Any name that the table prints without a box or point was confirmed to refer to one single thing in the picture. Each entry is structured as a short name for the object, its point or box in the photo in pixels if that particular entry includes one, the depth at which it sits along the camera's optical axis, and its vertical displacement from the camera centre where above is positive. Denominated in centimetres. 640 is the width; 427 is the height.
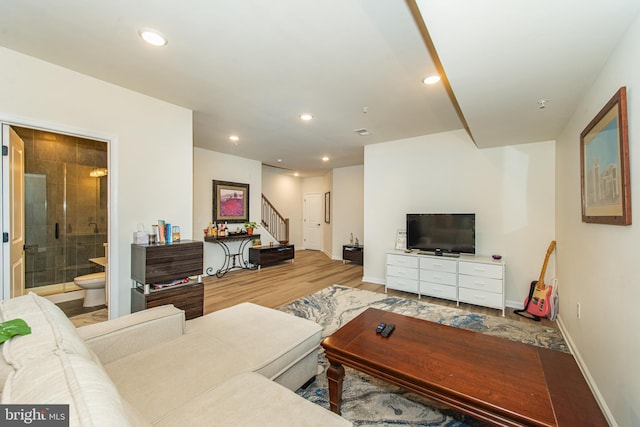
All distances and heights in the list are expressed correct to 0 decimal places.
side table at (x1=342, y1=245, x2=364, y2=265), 661 -102
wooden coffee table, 121 -87
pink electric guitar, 337 -110
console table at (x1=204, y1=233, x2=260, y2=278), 553 -90
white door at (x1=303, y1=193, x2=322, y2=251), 907 -27
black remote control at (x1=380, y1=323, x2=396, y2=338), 186 -84
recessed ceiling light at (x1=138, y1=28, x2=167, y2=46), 191 +131
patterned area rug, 172 -131
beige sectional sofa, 66 -83
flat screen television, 396 -31
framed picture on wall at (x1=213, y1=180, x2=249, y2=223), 575 +27
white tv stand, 358 -94
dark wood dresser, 271 -67
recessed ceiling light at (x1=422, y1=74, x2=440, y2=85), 246 +126
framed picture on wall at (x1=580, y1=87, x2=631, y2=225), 150 +31
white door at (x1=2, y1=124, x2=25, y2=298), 225 +8
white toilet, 359 -102
